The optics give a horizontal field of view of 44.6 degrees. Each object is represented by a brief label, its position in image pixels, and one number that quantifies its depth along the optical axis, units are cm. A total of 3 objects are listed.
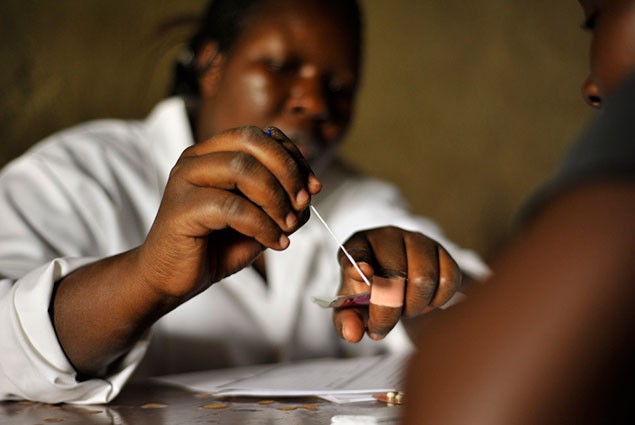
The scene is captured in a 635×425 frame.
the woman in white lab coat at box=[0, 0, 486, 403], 61
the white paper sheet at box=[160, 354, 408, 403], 71
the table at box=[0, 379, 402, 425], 60
